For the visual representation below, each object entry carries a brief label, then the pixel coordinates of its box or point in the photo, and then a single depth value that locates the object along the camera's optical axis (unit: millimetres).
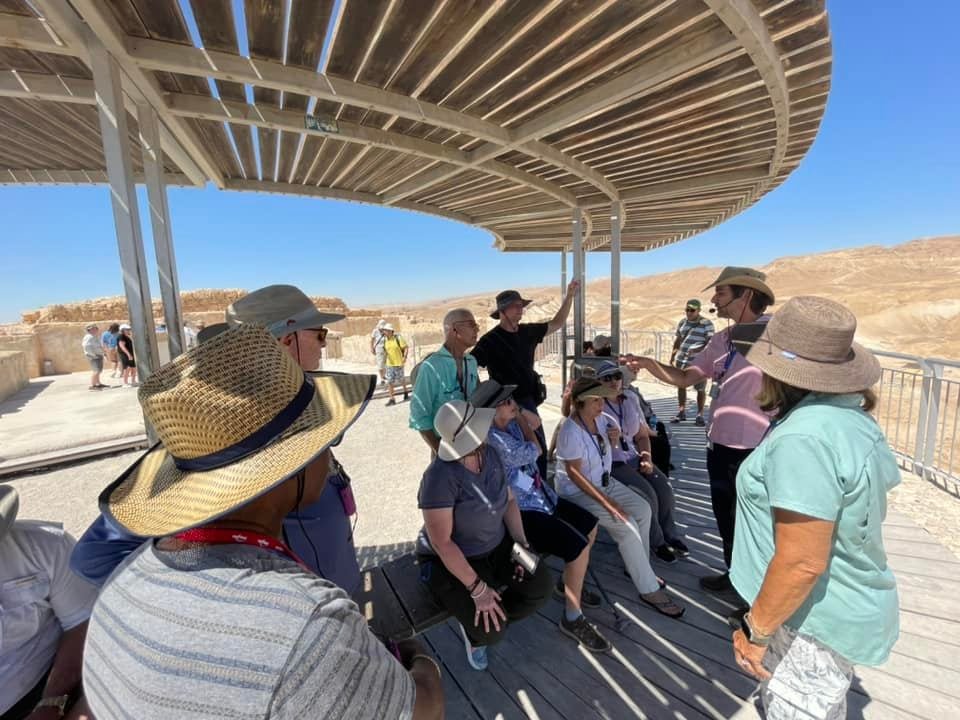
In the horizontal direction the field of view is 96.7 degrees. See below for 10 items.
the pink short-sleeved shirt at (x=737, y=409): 2449
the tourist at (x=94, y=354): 10844
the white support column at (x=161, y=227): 2658
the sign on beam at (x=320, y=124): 2877
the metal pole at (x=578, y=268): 5176
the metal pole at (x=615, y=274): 5039
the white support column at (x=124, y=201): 2107
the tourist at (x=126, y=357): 10923
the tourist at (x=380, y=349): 8711
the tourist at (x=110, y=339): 12539
